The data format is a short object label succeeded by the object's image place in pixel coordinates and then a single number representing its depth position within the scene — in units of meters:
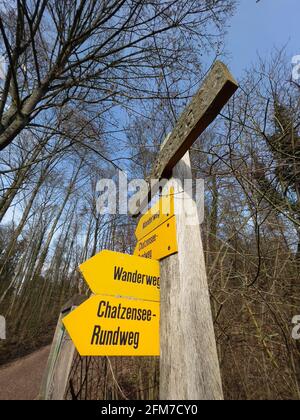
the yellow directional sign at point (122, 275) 1.14
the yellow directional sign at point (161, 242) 1.22
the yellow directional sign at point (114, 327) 1.02
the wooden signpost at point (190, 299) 0.90
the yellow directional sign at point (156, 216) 1.34
